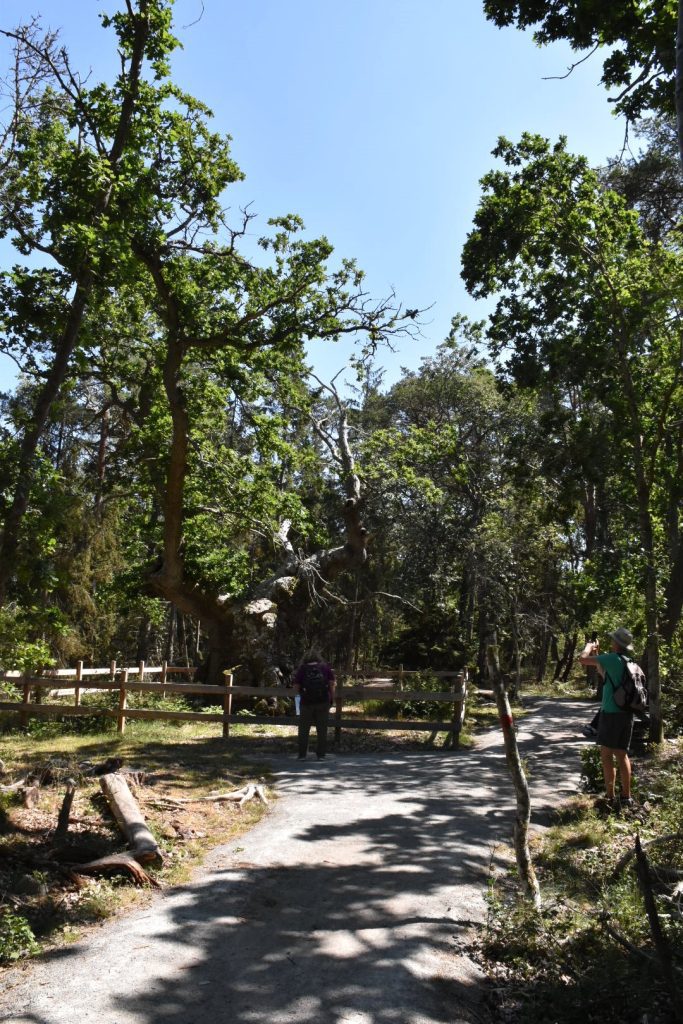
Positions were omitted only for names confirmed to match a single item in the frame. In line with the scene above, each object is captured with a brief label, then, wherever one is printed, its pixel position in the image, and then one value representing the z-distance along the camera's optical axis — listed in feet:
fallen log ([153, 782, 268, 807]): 29.78
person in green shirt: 28.12
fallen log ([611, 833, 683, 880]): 20.45
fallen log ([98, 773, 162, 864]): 22.29
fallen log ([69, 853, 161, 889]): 21.16
